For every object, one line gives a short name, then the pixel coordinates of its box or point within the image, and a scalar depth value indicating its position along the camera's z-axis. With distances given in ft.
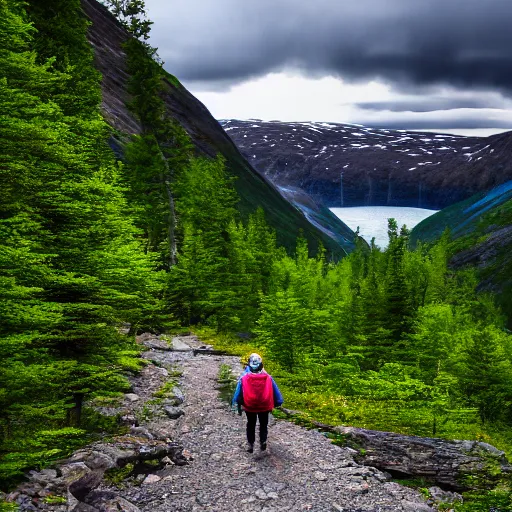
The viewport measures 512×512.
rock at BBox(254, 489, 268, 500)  28.82
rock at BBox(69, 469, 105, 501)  26.32
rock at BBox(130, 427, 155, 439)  35.55
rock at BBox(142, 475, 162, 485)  29.95
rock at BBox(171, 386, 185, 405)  48.26
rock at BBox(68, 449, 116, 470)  28.96
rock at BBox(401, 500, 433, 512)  28.12
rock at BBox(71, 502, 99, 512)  24.72
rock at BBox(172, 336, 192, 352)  77.83
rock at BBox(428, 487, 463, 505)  30.19
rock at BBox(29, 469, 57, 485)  26.37
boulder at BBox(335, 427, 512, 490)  33.32
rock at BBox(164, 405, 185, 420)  43.11
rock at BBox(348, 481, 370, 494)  30.14
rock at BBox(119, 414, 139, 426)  38.80
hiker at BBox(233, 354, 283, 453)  33.52
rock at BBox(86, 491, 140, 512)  25.73
